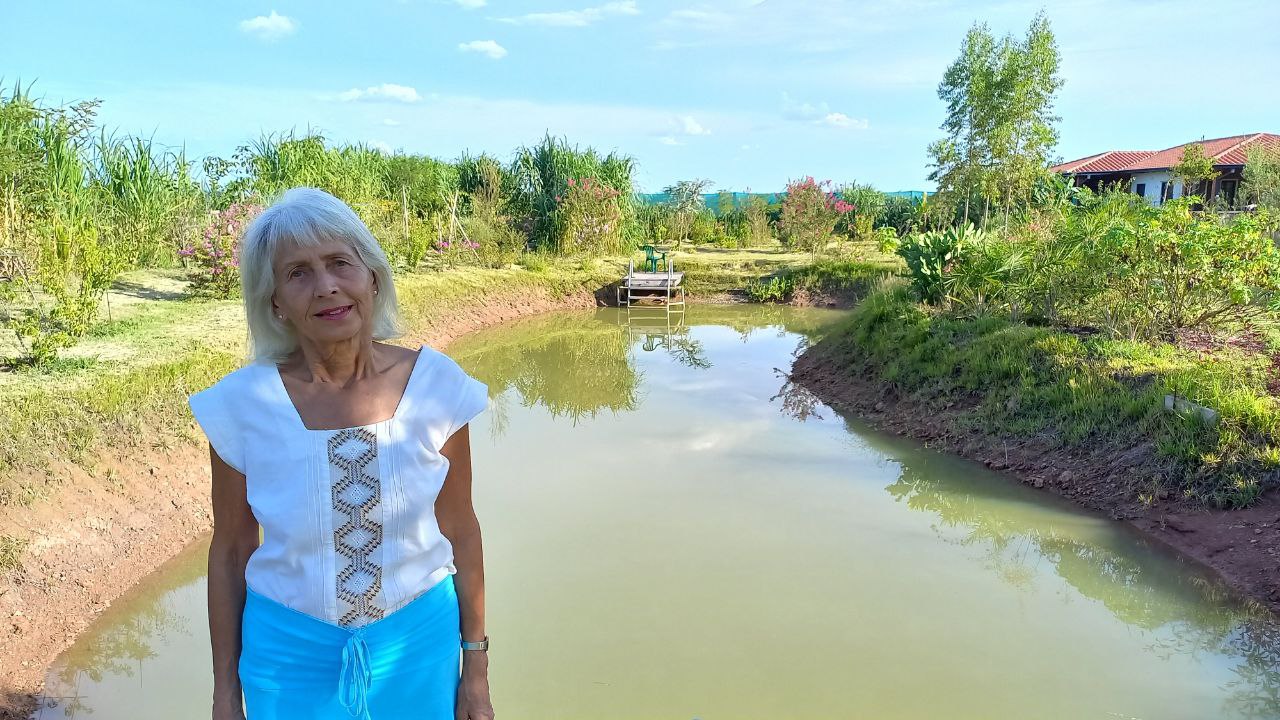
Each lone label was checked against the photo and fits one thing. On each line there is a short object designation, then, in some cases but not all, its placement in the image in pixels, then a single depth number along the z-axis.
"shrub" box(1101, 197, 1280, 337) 6.79
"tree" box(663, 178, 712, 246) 22.47
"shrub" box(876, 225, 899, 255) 10.52
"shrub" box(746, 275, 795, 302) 16.59
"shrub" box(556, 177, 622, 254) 17.72
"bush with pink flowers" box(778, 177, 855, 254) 19.02
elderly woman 1.45
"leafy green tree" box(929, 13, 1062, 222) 20.22
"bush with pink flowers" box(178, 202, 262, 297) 10.27
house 28.02
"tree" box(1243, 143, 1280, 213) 18.92
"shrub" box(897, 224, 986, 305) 9.35
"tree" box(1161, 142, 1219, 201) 25.73
